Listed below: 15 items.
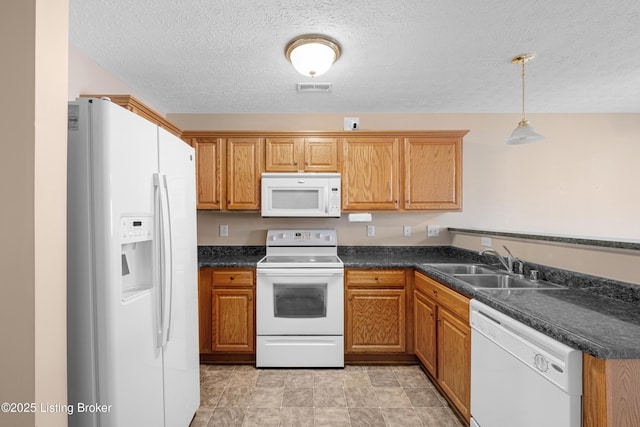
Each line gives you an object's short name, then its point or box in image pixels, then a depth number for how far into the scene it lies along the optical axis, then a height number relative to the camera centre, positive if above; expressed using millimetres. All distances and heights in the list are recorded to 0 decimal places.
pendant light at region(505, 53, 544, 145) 1993 +593
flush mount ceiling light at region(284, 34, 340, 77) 1757 +1032
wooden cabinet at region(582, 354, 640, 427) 901 -583
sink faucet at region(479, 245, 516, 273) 2014 -348
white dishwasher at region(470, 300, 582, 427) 972 -677
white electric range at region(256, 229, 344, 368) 2418 -887
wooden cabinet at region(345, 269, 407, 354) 2475 -878
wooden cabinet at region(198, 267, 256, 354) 2475 -899
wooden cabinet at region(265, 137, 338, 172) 2758 +564
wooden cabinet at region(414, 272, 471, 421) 1673 -873
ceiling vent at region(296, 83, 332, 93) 2416 +1099
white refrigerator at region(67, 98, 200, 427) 1038 -233
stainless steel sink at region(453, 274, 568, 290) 1744 -484
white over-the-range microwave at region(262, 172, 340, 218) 2668 +174
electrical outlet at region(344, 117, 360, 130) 3040 +969
